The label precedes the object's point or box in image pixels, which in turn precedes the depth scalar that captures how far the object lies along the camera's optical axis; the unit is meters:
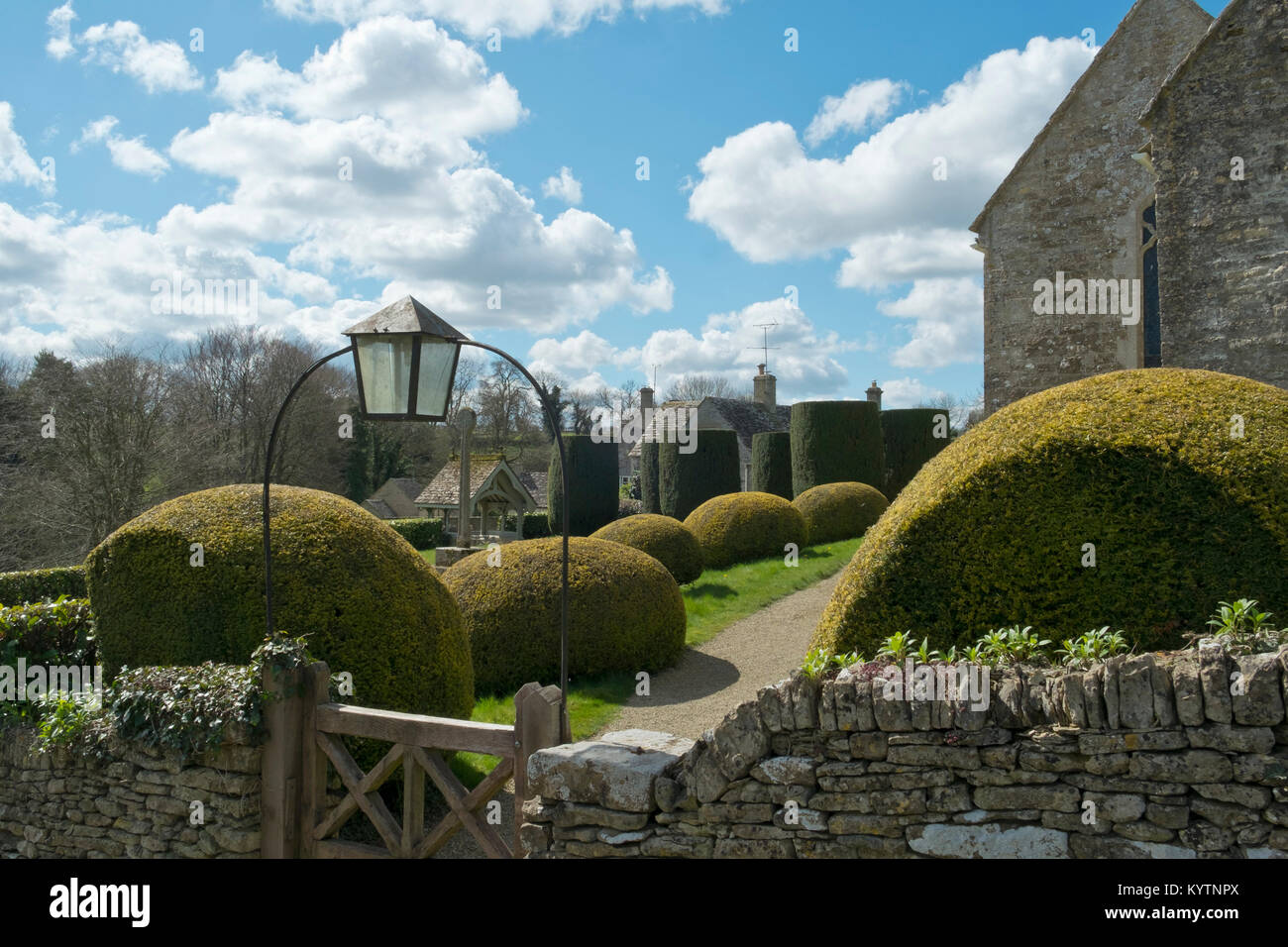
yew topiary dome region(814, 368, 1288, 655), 4.11
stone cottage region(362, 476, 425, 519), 40.88
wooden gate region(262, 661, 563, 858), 4.20
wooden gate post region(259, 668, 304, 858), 4.71
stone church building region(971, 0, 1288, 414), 8.05
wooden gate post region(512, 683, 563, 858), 4.18
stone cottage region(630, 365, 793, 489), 36.72
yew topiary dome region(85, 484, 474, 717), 5.84
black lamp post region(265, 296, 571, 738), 4.82
